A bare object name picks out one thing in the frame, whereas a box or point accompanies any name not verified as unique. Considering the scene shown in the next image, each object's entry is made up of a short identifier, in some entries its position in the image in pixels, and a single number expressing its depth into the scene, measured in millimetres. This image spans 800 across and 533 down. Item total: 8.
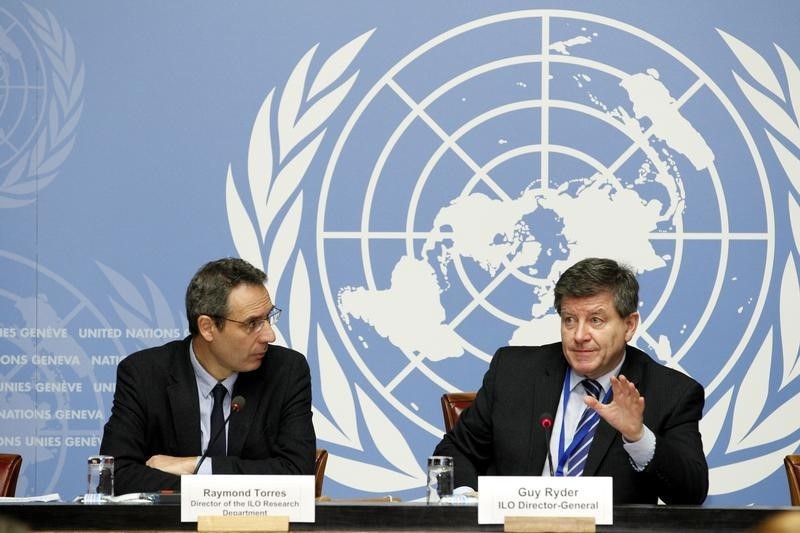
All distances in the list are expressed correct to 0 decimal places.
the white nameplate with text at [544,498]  5797
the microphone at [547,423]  6836
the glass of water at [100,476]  6621
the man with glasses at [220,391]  8047
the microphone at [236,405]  7262
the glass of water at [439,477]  6668
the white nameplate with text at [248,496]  5855
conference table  5797
